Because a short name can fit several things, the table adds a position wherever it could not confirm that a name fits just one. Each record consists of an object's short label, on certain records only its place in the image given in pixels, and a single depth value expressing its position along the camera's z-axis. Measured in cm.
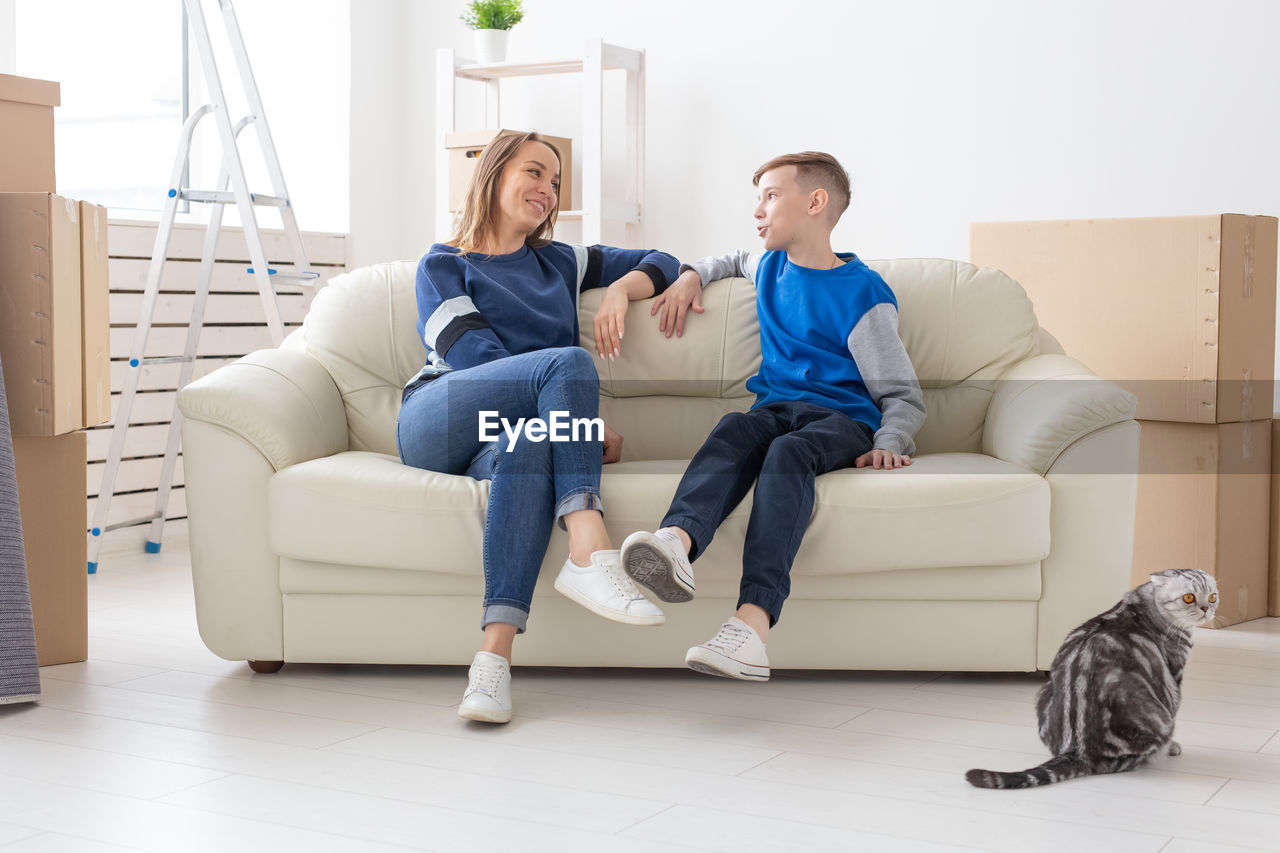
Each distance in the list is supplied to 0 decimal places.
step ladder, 333
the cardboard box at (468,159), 393
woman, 204
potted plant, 408
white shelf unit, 388
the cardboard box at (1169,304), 277
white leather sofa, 217
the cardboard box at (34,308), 228
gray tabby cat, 178
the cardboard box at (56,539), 237
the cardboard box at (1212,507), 280
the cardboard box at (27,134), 235
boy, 199
